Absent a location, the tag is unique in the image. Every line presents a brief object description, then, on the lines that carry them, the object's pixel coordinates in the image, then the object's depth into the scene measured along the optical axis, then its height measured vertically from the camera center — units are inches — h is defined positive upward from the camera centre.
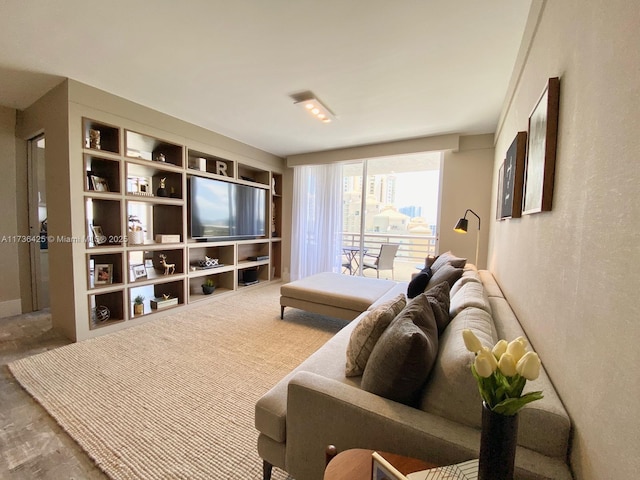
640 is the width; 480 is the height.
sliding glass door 178.3 +12.6
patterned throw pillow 47.8 -20.5
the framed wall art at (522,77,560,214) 38.4 +12.7
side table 27.8 -26.5
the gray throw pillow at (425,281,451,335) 50.0 -15.4
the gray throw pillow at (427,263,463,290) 79.0 -15.1
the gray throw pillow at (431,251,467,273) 92.1 -13.0
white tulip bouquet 20.9 -12.1
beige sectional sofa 29.1 -25.0
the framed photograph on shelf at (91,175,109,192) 105.0 +14.4
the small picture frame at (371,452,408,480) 22.6 -21.9
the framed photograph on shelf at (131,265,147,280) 117.6 -23.3
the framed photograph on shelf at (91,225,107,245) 104.5 -6.6
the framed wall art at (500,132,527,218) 57.7 +12.0
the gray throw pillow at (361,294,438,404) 36.3 -19.5
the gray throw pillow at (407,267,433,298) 92.5 -20.7
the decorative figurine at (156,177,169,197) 127.6 +14.6
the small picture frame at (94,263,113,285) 108.8 -22.6
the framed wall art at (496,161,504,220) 87.3 +11.5
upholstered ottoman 106.0 -29.6
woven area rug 52.4 -45.9
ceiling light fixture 101.2 +46.6
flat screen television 137.3 +7.2
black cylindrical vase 21.9 -18.2
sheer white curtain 181.3 +2.6
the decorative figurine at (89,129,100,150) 103.3 +31.2
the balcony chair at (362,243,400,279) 180.7 -22.1
